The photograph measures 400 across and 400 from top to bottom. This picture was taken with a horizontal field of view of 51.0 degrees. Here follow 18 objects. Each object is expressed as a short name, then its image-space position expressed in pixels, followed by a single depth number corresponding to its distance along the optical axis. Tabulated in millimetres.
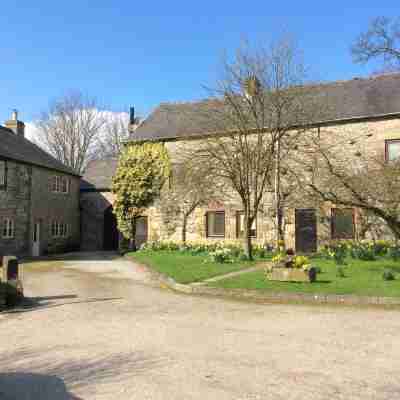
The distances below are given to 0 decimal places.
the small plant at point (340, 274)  13195
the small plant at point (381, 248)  18688
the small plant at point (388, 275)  12249
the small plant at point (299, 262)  12953
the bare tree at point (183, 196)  23562
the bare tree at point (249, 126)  18297
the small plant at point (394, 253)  17047
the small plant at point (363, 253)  17395
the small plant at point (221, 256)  17500
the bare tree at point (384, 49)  12562
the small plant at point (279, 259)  13125
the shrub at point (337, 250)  16270
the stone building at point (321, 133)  21250
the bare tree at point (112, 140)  49531
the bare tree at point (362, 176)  14532
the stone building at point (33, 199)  23250
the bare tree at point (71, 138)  48125
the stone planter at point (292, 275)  12297
